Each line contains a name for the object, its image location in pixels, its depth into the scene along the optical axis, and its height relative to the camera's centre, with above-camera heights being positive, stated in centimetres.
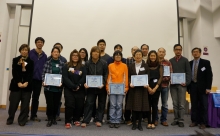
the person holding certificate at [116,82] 300 -9
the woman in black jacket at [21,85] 298 -13
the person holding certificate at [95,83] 302 -5
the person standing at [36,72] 334 +12
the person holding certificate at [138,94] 292 -25
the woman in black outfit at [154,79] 305 +5
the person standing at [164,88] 323 -13
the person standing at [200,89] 319 -12
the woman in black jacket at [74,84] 299 -10
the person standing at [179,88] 321 -12
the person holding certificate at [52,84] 298 -9
